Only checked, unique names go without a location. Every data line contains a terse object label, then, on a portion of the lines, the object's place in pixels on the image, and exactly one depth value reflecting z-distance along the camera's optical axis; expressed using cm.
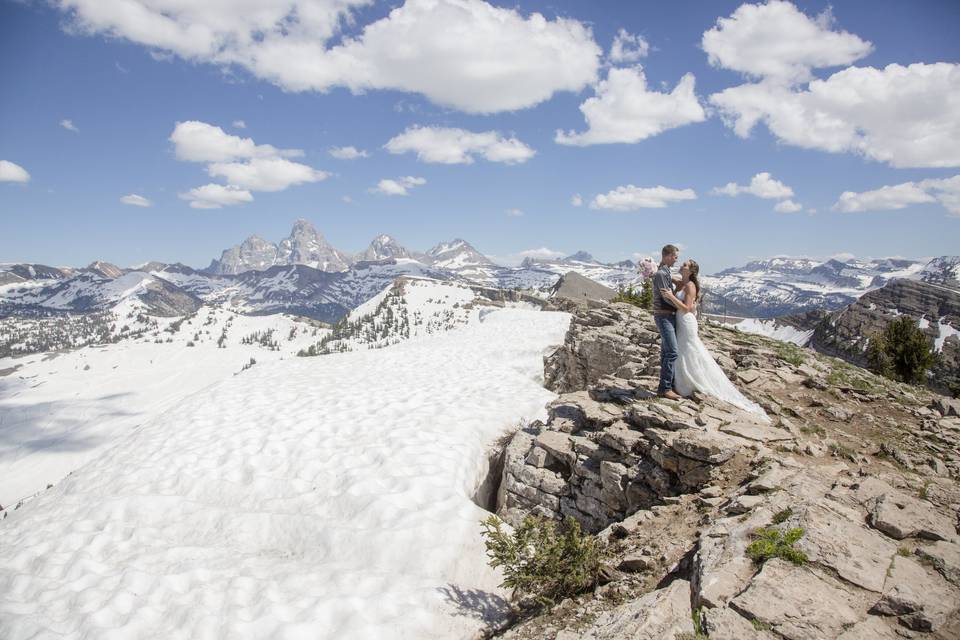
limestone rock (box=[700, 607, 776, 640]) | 469
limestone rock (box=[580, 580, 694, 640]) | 504
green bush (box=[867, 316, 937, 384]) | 4234
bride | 1155
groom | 1179
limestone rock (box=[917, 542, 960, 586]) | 536
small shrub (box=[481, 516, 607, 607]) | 694
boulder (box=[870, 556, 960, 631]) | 472
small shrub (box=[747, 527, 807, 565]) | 569
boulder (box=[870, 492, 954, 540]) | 621
